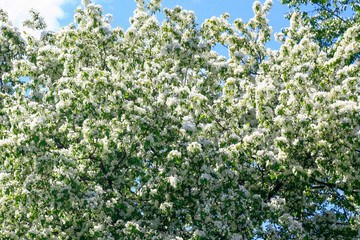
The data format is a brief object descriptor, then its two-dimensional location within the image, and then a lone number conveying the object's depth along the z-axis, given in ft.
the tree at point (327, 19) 67.41
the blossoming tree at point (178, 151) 32.83
